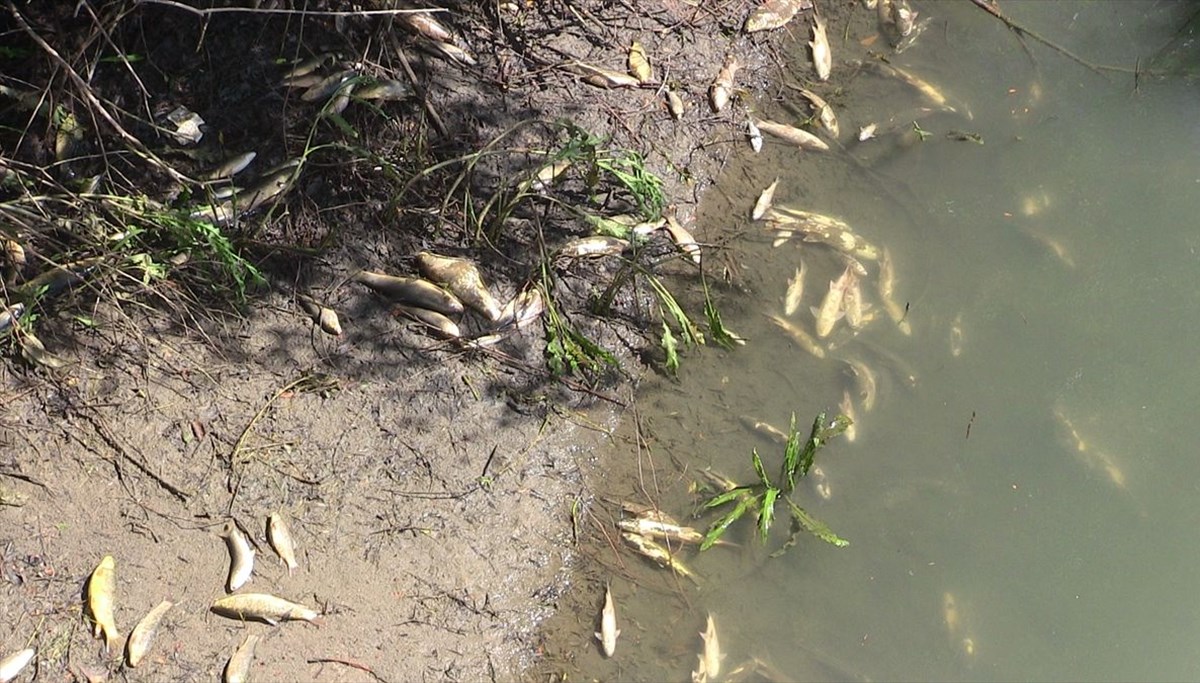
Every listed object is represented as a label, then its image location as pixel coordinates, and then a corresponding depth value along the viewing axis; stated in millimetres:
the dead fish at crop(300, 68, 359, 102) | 3916
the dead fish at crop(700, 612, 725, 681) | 3518
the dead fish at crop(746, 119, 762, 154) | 4508
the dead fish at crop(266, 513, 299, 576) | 3461
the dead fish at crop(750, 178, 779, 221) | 4332
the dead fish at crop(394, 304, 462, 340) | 3830
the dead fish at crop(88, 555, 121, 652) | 3250
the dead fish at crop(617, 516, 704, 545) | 3691
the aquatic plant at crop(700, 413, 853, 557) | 3635
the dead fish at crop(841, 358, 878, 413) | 3973
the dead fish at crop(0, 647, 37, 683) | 3148
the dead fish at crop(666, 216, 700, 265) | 4164
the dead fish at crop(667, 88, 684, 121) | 4453
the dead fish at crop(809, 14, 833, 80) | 4715
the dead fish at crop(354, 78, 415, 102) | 3930
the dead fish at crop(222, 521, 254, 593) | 3387
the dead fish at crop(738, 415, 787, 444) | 3914
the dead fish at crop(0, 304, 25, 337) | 3479
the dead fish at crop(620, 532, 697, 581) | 3662
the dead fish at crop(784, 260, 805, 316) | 4141
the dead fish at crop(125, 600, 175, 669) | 3238
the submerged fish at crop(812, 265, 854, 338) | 4098
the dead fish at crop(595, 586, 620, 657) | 3518
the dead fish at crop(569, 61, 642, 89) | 4379
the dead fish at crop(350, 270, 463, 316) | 3824
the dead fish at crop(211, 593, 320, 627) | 3348
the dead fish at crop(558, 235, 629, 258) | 3996
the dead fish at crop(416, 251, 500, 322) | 3838
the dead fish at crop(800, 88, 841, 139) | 4562
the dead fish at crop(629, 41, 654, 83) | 4461
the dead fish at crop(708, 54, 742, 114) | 4527
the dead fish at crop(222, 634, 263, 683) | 3270
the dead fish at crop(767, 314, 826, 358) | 4062
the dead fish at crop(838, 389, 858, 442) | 3914
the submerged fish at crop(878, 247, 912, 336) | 4129
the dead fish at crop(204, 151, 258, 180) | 3834
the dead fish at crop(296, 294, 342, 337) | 3768
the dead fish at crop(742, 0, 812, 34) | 4730
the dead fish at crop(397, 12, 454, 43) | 4125
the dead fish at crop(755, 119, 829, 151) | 4492
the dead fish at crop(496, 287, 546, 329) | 3879
